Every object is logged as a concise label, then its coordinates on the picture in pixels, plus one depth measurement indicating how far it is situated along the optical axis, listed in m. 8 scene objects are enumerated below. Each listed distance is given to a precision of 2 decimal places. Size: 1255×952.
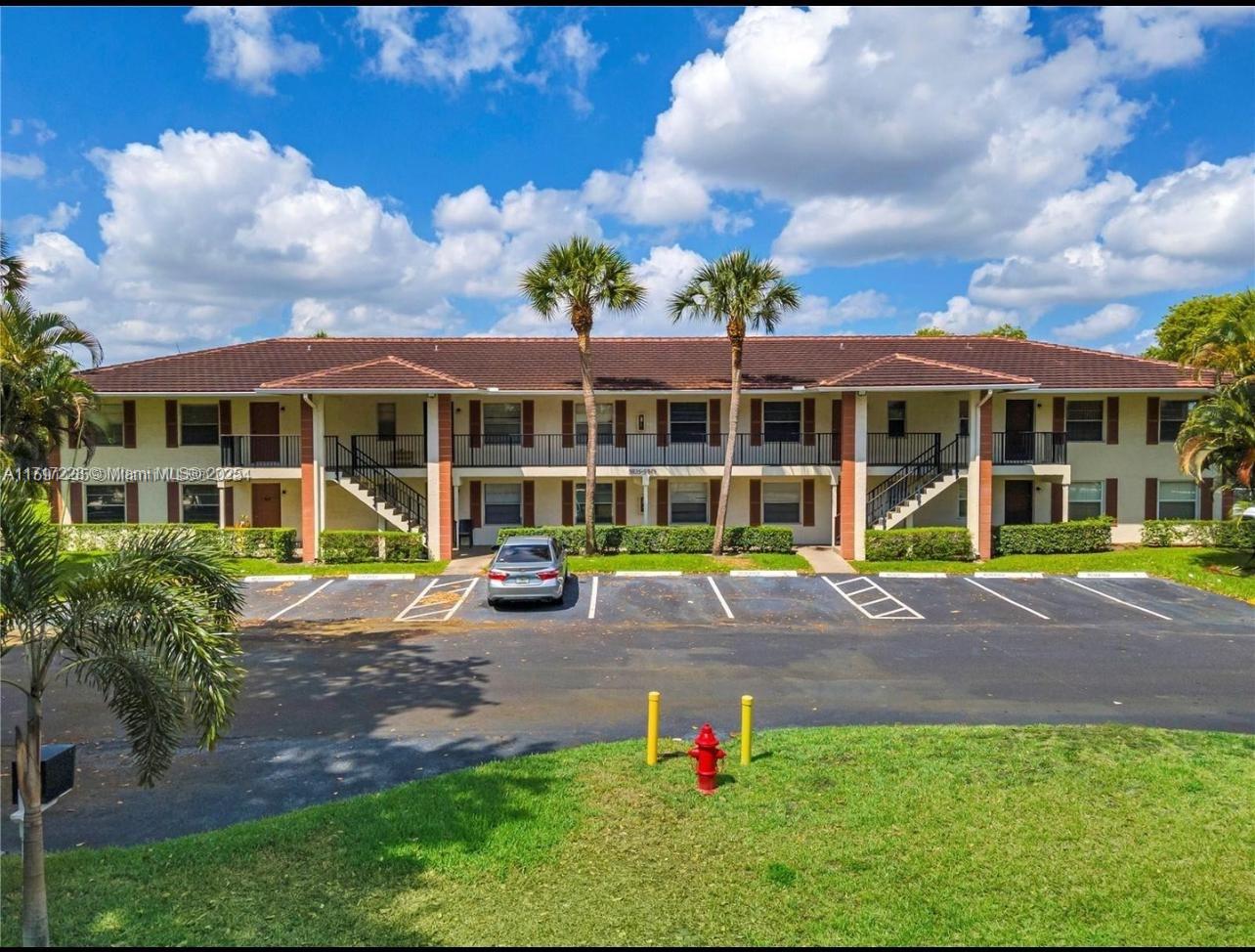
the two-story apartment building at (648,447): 25.06
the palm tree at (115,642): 5.33
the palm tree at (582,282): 21.91
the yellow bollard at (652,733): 8.40
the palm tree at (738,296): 21.69
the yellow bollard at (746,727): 8.43
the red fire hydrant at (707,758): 7.70
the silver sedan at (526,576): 17.38
